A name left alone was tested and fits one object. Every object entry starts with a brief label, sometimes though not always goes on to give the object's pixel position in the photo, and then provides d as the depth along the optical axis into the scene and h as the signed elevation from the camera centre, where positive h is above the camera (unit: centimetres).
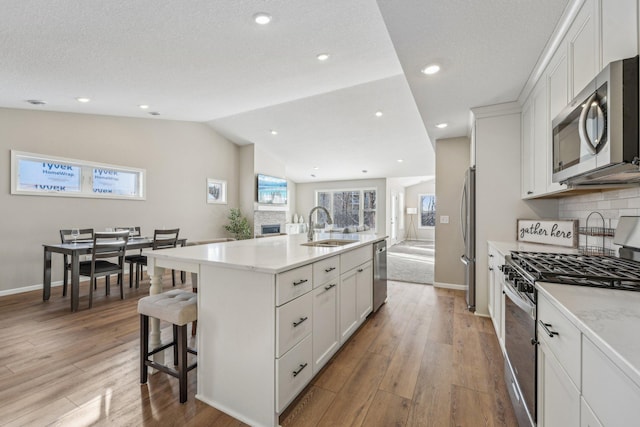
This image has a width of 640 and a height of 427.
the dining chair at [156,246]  407 -47
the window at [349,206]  968 +31
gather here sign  231 -15
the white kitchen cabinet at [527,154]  259 +59
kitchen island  151 -63
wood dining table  325 -51
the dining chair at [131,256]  420 -50
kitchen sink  270 -28
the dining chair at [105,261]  344 -57
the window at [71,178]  401 +58
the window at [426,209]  1178 +22
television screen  713 +65
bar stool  171 -64
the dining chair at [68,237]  367 -35
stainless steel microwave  109 +37
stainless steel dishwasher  319 -70
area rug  508 -109
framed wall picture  654 +56
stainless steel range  121 -29
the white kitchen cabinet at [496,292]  223 -68
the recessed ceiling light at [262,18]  232 +164
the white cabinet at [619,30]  113 +79
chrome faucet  303 -17
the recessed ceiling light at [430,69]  232 +122
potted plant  677 -30
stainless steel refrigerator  326 -22
